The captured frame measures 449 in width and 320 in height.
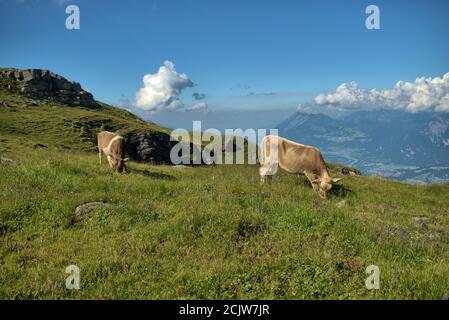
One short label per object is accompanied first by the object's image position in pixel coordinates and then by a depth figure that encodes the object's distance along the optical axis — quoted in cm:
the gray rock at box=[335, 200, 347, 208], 1340
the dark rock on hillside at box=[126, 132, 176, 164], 7644
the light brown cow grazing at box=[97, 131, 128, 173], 1847
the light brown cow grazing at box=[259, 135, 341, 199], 1734
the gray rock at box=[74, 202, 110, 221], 883
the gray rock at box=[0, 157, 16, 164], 1483
